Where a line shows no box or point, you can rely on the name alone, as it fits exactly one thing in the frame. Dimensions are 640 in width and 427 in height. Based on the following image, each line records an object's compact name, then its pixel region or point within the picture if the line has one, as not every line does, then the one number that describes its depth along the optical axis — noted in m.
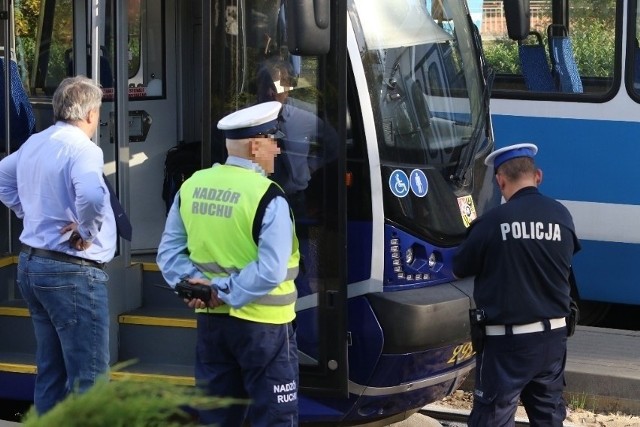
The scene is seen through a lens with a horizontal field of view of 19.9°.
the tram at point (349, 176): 8.21
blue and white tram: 12.92
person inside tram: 8.29
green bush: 3.17
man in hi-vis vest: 6.99
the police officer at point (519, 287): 7.52
